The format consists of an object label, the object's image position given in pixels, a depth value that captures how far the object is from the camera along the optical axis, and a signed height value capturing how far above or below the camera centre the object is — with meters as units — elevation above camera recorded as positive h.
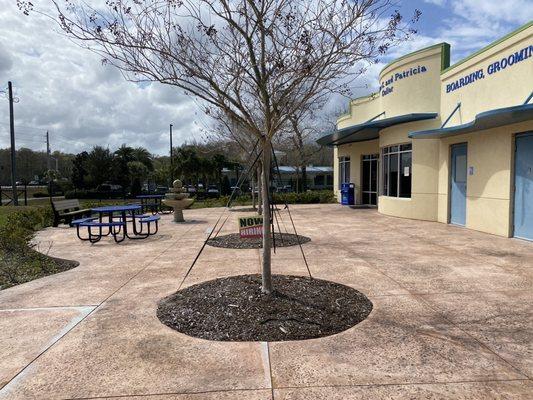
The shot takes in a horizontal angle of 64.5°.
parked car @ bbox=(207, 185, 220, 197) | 38.17 -1.21
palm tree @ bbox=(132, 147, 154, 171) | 53.88 +3.05
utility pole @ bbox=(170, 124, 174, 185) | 38.62 +1.15
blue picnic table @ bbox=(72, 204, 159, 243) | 10.54 -1.30
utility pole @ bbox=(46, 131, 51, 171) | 54.05 +4.83
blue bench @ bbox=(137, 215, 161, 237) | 11.18 -1.05
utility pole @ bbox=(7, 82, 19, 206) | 24.35 +2.93
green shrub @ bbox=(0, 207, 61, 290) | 7.14 -1.53
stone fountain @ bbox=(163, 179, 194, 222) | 15.22 -0.76
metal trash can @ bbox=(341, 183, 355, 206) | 21.70 -0.75
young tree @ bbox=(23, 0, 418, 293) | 4.81 +1.43
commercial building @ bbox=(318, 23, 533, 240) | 9.89 +1.30
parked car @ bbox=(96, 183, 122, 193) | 44.97 -0.80
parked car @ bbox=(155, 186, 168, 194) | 49.06 -1.05
